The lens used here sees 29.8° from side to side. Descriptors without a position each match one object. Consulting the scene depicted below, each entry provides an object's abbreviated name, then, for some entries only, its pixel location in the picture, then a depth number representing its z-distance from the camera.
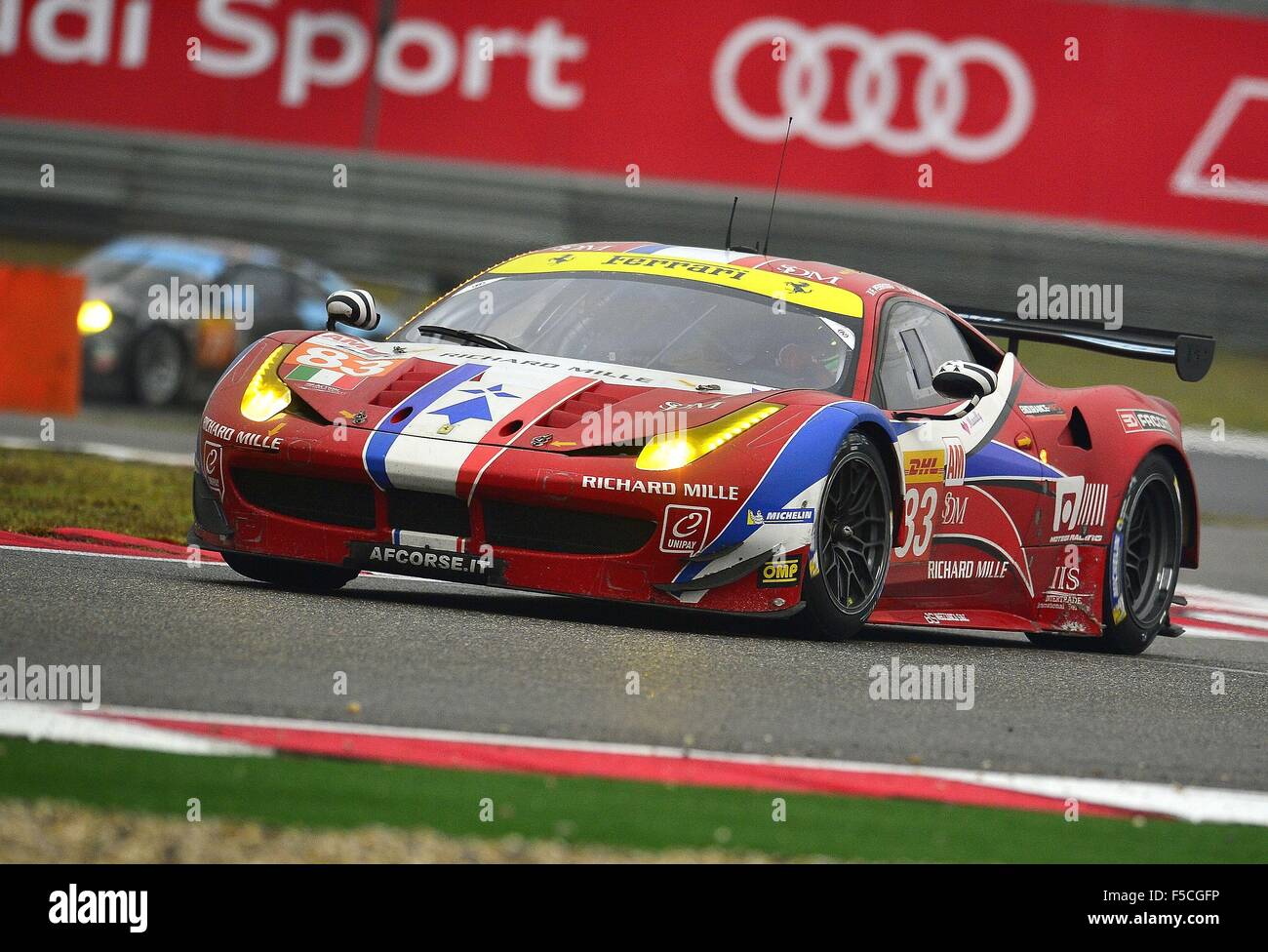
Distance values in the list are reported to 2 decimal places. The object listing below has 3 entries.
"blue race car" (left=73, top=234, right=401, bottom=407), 17.56
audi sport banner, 22.62
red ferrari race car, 7.03
